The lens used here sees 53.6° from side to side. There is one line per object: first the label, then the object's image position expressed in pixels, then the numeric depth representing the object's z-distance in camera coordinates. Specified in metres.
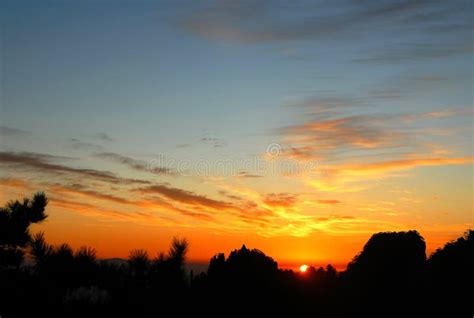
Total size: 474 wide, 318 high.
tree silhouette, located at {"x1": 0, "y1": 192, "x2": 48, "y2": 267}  17.02
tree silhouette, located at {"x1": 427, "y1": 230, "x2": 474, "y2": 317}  14.41
